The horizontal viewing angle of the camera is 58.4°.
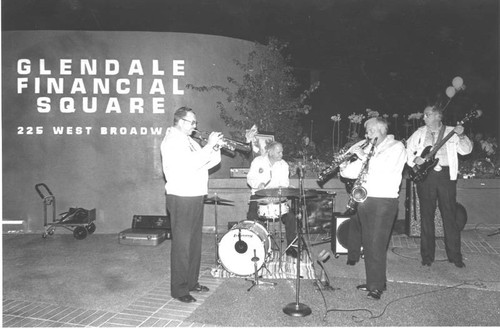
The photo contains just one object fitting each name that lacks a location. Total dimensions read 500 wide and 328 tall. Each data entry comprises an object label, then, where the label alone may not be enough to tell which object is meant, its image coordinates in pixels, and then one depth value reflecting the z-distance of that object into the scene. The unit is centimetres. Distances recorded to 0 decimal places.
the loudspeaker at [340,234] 687
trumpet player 503
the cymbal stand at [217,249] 595
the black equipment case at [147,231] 805
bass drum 576
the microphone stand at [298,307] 461
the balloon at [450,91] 814
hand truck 857
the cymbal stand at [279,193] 551
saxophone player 520
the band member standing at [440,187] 646
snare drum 676
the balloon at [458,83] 777
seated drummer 728
